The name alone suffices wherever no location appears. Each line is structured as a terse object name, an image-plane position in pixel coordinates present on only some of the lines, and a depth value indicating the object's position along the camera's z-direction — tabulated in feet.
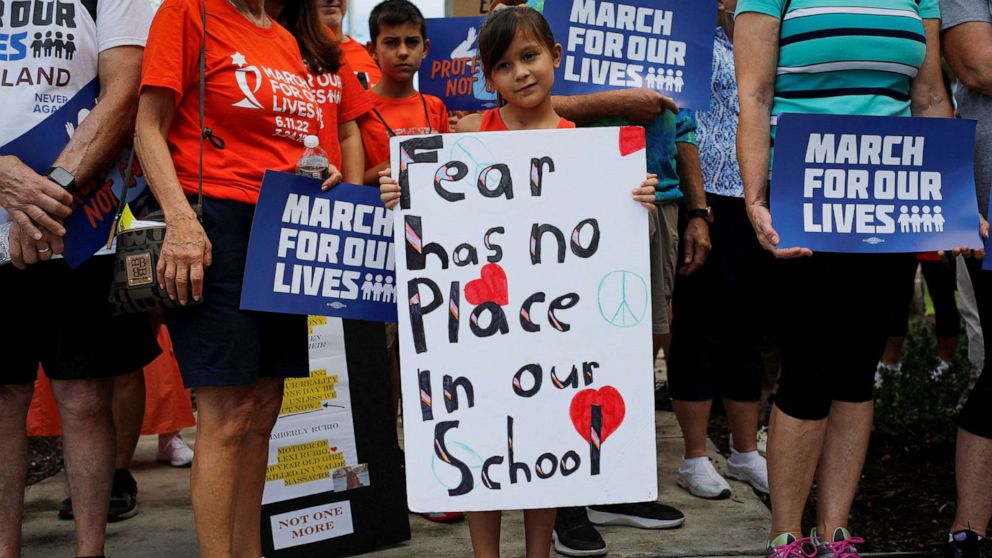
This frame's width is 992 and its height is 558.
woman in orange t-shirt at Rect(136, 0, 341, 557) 9.06
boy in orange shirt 14.78
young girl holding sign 9.78
